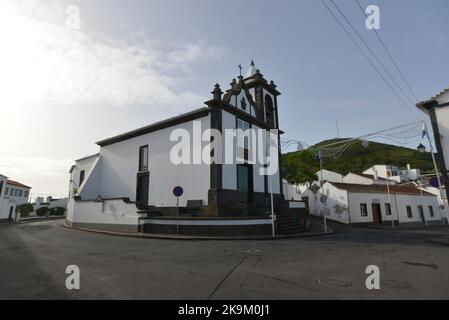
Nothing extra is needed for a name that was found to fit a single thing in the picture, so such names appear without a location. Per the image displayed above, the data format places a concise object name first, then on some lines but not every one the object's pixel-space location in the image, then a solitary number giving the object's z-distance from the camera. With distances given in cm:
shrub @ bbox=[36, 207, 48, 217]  4764
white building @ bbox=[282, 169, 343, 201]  3705
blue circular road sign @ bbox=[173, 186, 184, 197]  1452
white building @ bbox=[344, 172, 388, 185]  3975
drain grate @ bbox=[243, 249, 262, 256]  913
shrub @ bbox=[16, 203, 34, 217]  4483
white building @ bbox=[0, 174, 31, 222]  3539
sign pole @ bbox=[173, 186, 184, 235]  1452
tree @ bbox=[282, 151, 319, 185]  3541
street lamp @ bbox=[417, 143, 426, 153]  1432
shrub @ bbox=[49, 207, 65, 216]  4838
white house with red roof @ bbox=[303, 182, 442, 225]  2873
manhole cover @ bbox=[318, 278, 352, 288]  521
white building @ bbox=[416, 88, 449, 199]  1234
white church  1565
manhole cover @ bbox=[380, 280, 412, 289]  511
